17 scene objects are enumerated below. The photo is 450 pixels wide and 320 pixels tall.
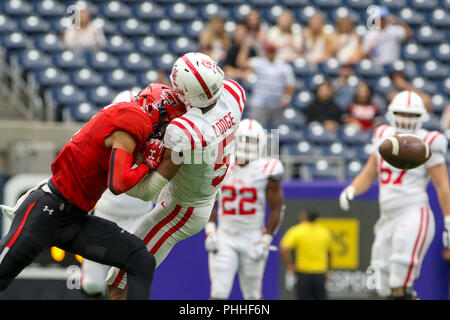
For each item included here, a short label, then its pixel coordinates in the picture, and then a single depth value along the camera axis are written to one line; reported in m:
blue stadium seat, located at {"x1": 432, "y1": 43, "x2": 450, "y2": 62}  13.25
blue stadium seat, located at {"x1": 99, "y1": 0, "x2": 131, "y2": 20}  12.56
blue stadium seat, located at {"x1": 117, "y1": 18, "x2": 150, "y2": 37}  12.45
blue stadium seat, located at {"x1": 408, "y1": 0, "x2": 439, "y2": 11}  13.65
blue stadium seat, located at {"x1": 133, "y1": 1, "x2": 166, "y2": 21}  12.73
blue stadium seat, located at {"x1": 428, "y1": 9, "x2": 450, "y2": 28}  13.52
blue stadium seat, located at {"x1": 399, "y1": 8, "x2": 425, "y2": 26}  13.45
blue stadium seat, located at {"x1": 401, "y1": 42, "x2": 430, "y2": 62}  13.06
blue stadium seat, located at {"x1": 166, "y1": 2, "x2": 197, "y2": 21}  12.81
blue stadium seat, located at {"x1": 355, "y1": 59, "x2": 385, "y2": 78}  12.44
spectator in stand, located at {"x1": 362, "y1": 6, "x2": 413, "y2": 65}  12.53
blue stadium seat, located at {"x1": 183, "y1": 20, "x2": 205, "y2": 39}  12.59
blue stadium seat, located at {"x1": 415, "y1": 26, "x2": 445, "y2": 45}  13.35
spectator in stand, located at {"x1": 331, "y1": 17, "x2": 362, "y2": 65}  12.39
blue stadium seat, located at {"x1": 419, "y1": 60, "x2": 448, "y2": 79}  12.84
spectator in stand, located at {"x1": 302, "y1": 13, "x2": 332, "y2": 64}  12.32
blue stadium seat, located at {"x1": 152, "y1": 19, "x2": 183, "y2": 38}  12.59
